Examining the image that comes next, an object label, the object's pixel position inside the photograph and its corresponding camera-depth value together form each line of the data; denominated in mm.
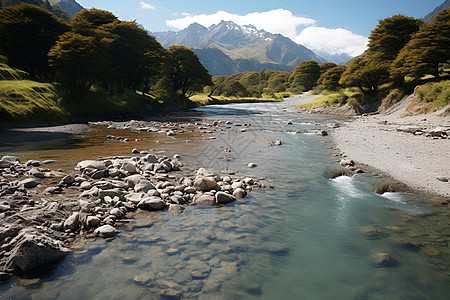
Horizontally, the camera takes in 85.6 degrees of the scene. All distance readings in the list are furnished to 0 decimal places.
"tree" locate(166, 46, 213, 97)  61781
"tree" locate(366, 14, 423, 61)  51750
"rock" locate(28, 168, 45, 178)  9602
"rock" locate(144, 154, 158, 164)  12659
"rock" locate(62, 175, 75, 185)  8973
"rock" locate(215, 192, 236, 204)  8625
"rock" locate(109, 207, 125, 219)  7121
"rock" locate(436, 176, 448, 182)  9969
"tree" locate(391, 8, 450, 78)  37031
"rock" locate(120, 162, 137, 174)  10841
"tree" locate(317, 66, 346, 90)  64319
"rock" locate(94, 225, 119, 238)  6191
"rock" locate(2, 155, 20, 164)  11066
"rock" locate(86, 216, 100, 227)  6488
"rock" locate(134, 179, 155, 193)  8773
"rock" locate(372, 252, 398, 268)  5496
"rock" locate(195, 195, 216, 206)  8461
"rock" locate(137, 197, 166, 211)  7754
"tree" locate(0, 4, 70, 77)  33656
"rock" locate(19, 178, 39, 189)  8344
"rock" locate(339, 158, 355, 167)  13180
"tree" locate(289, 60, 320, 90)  119938
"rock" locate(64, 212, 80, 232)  6269
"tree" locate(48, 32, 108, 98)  32344
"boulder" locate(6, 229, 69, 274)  4703
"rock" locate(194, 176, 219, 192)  9375
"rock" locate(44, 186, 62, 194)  8148
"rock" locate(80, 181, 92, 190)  8666
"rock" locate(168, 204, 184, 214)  7788
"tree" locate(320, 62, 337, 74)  122175
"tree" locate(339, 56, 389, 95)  43375
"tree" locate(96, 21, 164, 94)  42188
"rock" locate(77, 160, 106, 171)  10664
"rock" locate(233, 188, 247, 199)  9211
